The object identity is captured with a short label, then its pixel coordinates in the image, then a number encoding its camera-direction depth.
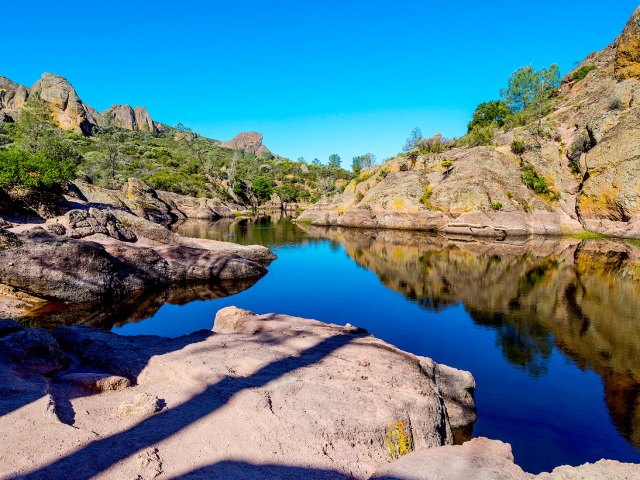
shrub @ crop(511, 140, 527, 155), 59.22
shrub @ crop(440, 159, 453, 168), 60.59
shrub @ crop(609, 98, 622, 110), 51.81
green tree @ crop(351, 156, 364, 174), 153.64
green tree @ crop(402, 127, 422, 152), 104.95
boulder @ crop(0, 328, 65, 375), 8.20
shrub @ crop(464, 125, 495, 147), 66.44
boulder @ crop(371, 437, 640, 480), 5.07
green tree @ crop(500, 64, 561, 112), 81.12
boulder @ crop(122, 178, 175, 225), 58.66
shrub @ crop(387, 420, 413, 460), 6.79
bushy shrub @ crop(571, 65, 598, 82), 85.94
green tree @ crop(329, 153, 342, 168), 183.50
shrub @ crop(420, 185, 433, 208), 56.39
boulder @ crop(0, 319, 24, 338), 10.02
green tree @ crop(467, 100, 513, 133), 84.88
